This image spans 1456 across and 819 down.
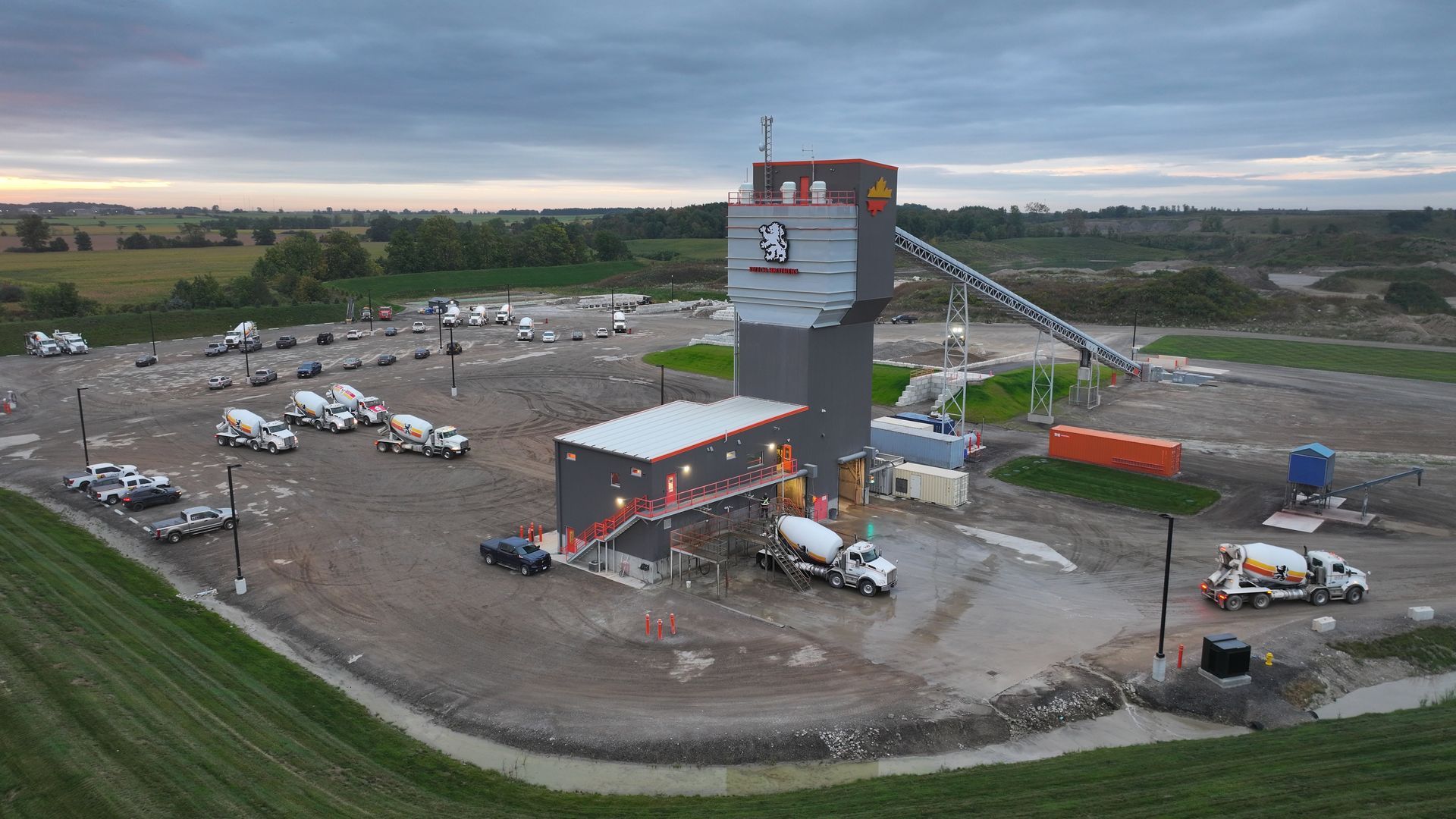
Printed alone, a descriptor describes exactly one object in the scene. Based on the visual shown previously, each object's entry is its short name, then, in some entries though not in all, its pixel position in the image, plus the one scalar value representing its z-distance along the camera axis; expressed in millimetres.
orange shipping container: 53500
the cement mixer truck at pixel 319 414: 63906
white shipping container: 48625
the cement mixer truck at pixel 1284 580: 35219
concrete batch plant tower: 43906
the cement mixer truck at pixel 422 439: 57500
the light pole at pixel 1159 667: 29219
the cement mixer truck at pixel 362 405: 66312
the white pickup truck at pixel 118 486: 47688
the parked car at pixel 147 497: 47031
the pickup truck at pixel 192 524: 42188
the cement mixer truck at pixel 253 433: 58125
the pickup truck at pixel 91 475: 49750
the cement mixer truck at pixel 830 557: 36688
